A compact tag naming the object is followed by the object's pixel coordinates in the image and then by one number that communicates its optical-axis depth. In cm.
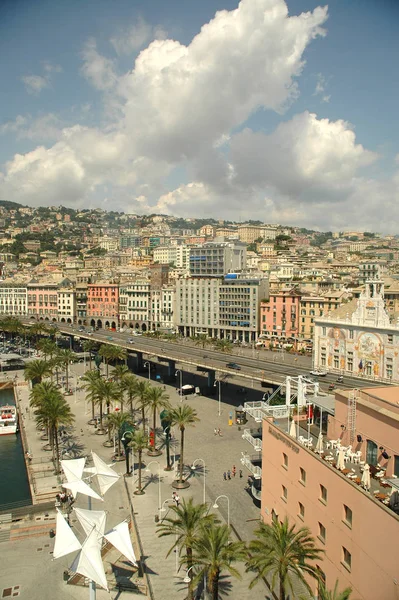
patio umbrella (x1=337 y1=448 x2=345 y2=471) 2495
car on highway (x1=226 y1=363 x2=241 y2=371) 7012
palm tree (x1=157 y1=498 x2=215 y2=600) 2652
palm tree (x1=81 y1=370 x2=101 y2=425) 5944
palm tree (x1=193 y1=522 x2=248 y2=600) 2369
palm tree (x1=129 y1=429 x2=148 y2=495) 4277
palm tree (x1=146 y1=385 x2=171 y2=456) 5178
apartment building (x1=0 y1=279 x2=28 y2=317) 17288
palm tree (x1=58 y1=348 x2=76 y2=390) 8671
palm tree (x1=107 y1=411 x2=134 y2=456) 4888
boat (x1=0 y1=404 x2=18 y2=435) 6462
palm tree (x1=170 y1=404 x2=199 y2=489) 4419
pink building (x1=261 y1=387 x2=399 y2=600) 2030
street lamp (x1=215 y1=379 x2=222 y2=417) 6925
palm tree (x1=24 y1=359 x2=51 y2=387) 7212
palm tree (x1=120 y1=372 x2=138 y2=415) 5934
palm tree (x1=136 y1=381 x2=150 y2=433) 5309
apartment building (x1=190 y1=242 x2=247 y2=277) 14250
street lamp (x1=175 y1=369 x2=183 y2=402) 7790
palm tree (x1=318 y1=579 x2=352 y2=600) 1936
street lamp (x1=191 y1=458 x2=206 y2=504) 4821
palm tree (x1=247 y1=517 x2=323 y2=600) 2241
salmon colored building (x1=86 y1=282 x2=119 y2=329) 15675
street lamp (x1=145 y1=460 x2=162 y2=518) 4748
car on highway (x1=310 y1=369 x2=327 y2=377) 6374
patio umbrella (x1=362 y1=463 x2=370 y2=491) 2278
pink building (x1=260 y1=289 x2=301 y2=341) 11600
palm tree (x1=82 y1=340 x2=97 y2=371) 10988
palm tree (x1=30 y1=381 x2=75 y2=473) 4922
